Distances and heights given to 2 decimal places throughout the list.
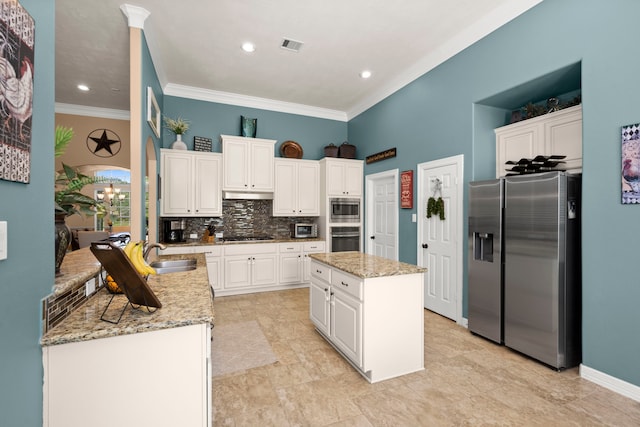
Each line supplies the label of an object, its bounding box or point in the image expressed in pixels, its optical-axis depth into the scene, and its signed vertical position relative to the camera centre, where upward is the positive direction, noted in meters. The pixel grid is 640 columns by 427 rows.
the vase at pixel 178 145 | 4.57 +1.11
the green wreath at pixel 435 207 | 3.66 +0.09
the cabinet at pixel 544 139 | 2.67 +0.77
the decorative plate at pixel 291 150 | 5.47 +1.23
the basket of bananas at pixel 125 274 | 1.23 -0.26
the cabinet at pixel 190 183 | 4.43 +0.49
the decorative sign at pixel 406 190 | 4.21 +0.37
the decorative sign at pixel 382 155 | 4.62 +0.99
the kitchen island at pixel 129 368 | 1.17 -0.66
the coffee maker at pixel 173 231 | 4.45 -0.26
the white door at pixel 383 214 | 4.70 +0.00
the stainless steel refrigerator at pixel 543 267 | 2.41 -0.47
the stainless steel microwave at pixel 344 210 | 5.27 +0.08
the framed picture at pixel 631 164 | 2.01 +0.35
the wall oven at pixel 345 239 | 5.29 -0.45
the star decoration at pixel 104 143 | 5.54 +1.38
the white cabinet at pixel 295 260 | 4.93 -0.79
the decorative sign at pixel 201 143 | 4.83 +1.19
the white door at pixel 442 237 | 3.45 -0.29
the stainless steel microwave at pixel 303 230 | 5.28 -0.29
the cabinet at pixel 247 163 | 4.75 +0.86
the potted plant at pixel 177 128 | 4.53 +1.35
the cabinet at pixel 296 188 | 5.15 +0.48
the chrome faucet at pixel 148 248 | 2.11 -0.27
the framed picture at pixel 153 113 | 3.18 +1.25
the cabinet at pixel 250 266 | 4.58 -0.83
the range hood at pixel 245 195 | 4.95 +0.33
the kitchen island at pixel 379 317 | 2.24 -0.83
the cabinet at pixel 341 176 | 5.26 +0.70
